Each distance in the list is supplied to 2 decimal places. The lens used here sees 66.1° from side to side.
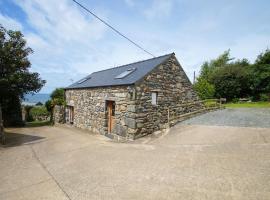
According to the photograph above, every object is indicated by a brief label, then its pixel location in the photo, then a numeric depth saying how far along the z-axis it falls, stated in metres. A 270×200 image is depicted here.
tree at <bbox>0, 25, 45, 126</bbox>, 16.49
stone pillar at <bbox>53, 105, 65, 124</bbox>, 18.53
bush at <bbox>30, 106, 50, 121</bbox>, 27.16
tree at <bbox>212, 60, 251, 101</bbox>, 24.31
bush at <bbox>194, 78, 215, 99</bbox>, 22.22
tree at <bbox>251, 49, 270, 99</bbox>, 22.49
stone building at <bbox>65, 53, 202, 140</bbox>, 9.95
